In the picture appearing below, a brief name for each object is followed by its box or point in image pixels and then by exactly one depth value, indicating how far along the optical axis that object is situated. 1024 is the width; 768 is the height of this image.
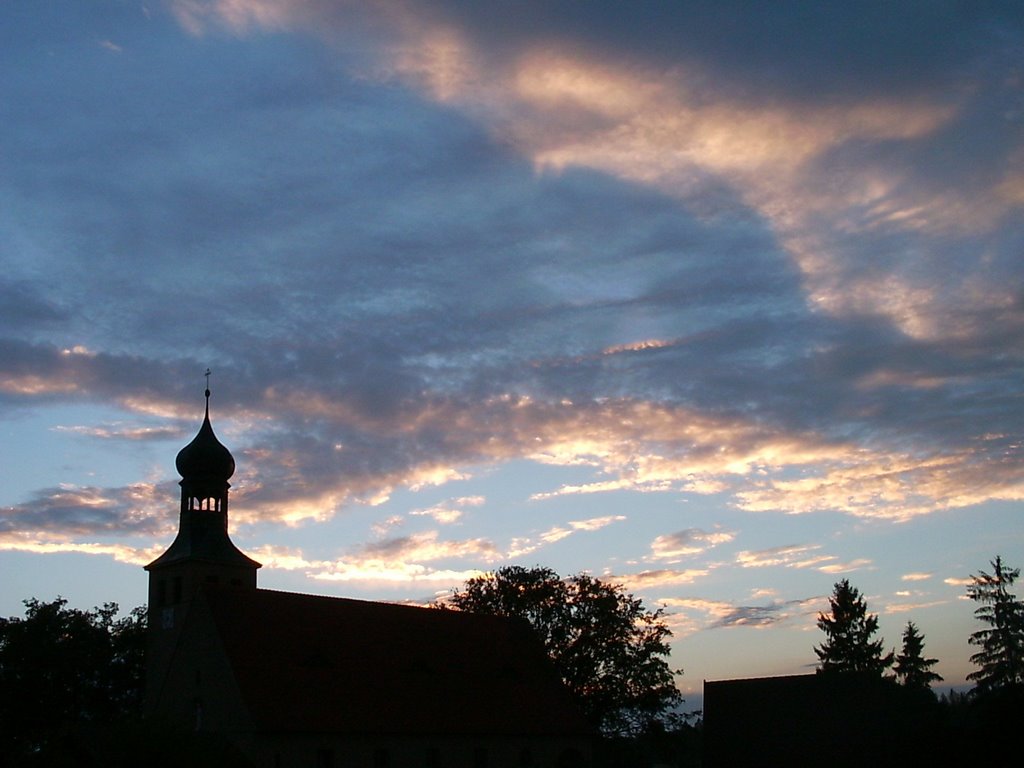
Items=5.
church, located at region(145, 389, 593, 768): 51.78
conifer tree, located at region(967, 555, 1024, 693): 72.62
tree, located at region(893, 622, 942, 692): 96.44
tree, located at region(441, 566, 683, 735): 71.31
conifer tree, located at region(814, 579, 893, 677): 91.69
